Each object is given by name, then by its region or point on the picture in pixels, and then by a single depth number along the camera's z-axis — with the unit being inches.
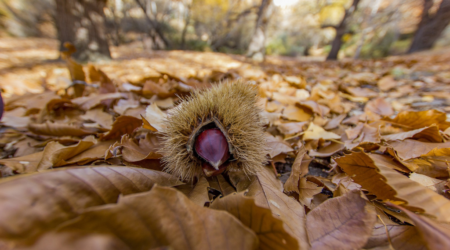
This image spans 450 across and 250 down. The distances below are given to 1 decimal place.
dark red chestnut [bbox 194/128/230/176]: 4.2
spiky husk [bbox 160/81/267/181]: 4.6
